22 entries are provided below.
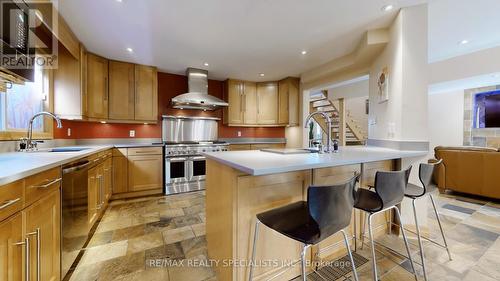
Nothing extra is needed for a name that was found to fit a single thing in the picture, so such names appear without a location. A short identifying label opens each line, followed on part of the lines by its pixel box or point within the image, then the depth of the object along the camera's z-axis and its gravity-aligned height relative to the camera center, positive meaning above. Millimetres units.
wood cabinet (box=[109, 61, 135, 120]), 3281 +825
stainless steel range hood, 3629 +825
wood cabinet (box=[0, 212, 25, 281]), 838 -501
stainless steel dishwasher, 1396 -583
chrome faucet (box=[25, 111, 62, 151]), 1793 -23
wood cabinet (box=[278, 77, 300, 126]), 4453 +886
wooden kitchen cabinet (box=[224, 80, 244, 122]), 4414 +834
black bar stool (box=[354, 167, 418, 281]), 1299 -366
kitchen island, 1222 -411
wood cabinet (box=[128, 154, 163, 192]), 3229 -574
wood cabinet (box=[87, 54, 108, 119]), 2965 +813
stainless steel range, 3500 -180
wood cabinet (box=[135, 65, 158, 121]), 3494 +823
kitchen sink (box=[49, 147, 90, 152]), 2184 -132
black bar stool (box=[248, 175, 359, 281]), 947 -429
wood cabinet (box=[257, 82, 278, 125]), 4672 +857
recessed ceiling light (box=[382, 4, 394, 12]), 1978 +1343
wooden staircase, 6514 +613
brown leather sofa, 2894 -482
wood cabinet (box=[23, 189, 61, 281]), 1027 -562
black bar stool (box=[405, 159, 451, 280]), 1565 -363
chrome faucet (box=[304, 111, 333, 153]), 1765 -18
